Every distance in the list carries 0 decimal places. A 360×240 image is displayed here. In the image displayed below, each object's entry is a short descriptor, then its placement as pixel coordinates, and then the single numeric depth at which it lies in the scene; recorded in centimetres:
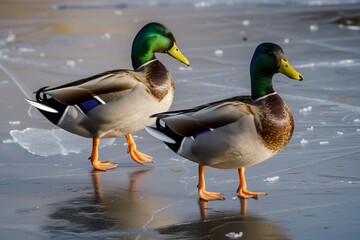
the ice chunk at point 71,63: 1075
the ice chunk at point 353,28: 1295
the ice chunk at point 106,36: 1298
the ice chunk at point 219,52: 1117
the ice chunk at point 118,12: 1585
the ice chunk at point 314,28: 1306
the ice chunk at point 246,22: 1383
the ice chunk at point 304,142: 673
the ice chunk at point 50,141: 685
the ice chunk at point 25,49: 1195
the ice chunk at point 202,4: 1697
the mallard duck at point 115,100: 628
